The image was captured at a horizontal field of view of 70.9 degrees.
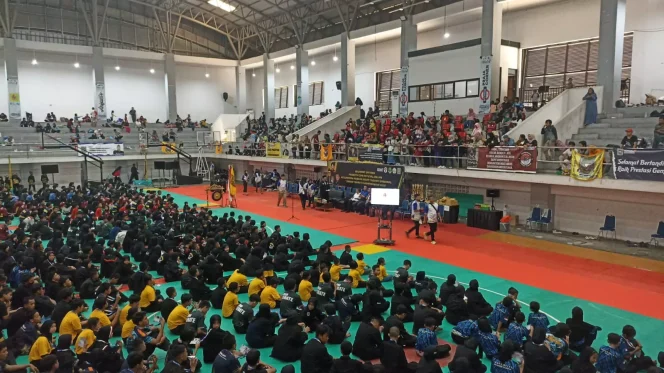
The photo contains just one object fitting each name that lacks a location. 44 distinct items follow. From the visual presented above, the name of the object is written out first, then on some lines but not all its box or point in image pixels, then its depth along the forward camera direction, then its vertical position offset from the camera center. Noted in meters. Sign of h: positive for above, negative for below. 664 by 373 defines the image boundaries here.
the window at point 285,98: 49.56 +5.01
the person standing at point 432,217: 18.67 -2.80
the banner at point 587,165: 16.50 -0.60
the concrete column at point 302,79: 42.75 +6.08
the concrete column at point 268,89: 47.22 +5.66
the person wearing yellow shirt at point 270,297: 10.61 -3.45
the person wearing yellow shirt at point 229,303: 10.66 -3.62
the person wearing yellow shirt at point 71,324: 8.65 -3.36
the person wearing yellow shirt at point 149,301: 10.74 -3.63
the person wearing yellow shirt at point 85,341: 7.79 -3.32
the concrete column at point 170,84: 47.06 +6.07
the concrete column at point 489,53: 26.66 +5.48
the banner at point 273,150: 33.94 -0.37
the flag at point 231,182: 26.36 -2.17
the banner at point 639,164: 14.89 -0.50
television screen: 17.19 -1.84
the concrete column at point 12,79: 38.27 +5.25
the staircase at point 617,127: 19.14 +0.91
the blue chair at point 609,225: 18.44 -3.00
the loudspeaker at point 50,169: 34.09 -1.92
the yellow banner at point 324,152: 28.16 -0.39
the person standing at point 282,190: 27.83 -2.70
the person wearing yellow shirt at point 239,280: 11.73 -3.40
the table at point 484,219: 21.42 -3.31
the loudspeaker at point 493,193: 22.09 -2.15
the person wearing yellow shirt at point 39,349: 7.71 -3.46
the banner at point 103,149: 35.91 -0.46
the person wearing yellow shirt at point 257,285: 11.17 -3.37
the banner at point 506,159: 18.55 -0.47
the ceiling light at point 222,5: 42.19 +12.73
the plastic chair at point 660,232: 16.84 -3.00
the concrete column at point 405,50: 32.41 +6.72
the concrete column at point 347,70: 38.28 +6.23
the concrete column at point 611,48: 21.55 +4.68
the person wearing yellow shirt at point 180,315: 9.46 -3.47
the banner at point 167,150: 40.25 -0.53
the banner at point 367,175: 18.42 -1.19
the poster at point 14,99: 38.66 +3.64
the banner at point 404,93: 32.38 +3.70
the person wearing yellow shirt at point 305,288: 11.36 -3.46
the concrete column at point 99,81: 42.22 +5.70
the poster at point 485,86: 26.83 +3.53
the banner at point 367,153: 24.52 -0.37
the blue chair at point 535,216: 20.58 -2.99
